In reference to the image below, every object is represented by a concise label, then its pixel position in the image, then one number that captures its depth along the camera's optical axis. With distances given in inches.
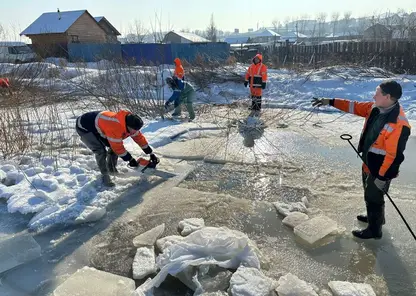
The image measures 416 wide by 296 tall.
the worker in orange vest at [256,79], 351.6
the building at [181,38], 1582.7
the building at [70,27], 1237.7
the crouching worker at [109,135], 160.6
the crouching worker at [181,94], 344.5
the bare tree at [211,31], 1929.8
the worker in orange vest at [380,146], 111.8
